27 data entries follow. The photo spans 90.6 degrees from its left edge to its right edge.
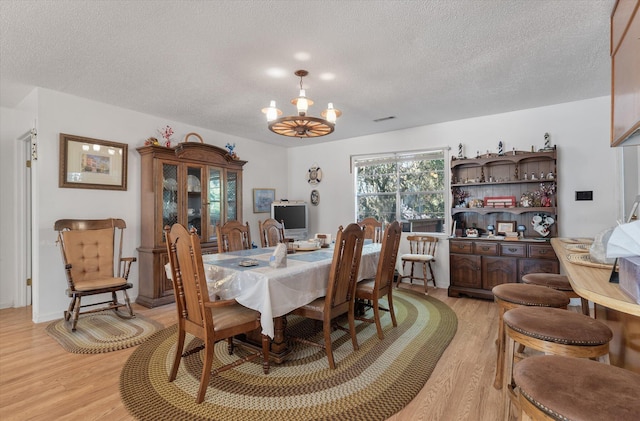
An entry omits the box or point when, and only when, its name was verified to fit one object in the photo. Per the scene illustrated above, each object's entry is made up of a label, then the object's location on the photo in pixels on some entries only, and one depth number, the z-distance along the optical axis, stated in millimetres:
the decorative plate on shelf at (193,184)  4375
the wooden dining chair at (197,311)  1891
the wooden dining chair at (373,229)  3992
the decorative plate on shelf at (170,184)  4121
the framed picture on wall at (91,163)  3551
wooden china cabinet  3959
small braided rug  2752
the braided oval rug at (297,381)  1854
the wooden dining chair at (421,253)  4500
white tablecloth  2055
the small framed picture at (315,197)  6117
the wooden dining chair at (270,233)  3842
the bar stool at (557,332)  1370
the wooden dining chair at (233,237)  3320
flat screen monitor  5664
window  4988
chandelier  2662
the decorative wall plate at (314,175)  6078
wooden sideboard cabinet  3731
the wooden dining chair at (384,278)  2814
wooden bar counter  1071
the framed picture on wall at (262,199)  5787
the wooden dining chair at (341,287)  2301
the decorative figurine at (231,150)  4992
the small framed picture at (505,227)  4211
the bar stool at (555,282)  2152
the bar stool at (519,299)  1858
